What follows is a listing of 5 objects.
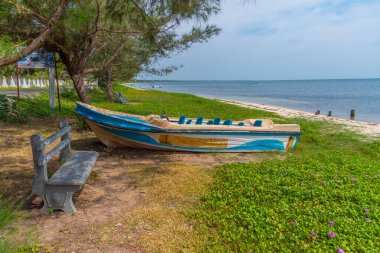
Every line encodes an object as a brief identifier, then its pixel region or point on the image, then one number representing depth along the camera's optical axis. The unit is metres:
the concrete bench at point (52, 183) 4.12
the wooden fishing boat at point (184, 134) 7.31
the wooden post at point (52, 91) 13.80
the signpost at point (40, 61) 11.82
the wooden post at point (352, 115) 22.71
